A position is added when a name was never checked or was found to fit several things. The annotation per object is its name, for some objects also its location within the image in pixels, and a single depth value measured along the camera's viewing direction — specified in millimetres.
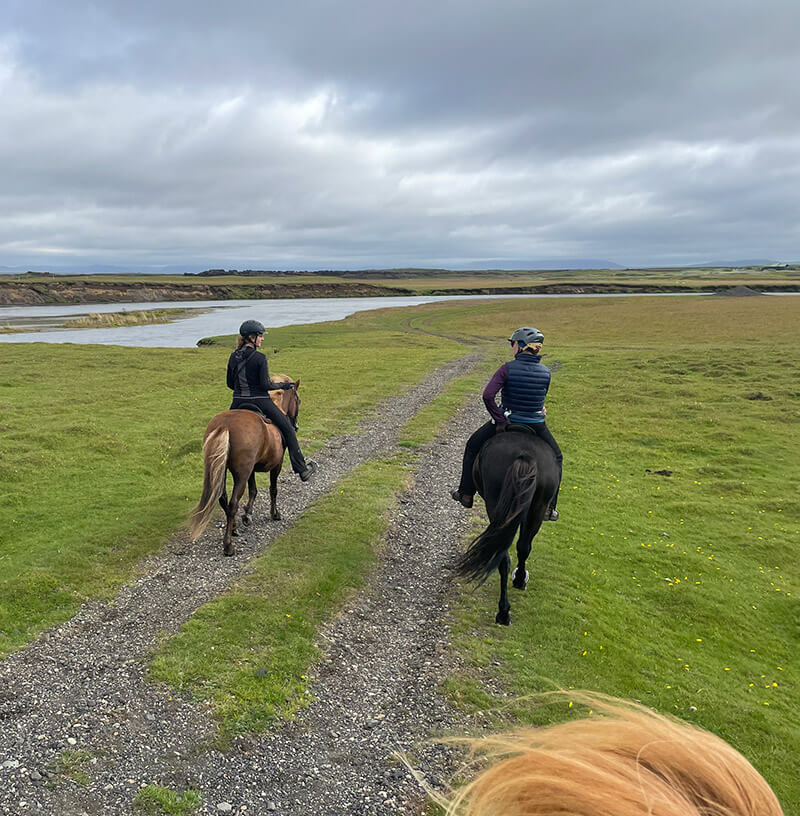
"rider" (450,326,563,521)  8430
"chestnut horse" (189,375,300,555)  9703
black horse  7715
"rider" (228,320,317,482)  10781
